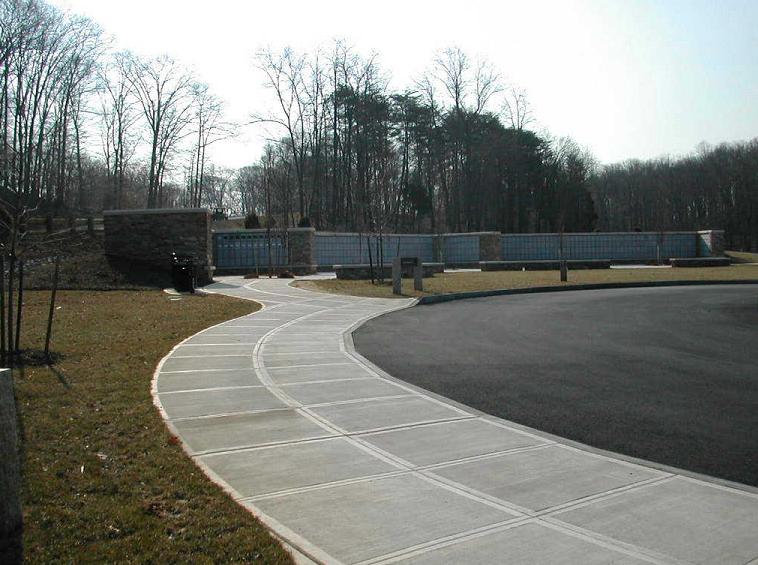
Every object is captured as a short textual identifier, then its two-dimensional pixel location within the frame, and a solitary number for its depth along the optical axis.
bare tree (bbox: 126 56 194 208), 47.16
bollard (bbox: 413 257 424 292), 23.65
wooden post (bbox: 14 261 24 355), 9.32
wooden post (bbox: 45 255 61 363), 9.34
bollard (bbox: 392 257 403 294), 22.52
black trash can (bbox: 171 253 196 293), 21.77
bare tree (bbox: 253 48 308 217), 50.41
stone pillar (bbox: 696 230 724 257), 48.16
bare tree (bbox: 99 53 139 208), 47.56
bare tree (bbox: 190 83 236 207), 50.29
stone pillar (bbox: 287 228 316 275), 35.19
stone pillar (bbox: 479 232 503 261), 45.47
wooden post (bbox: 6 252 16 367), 8.98
